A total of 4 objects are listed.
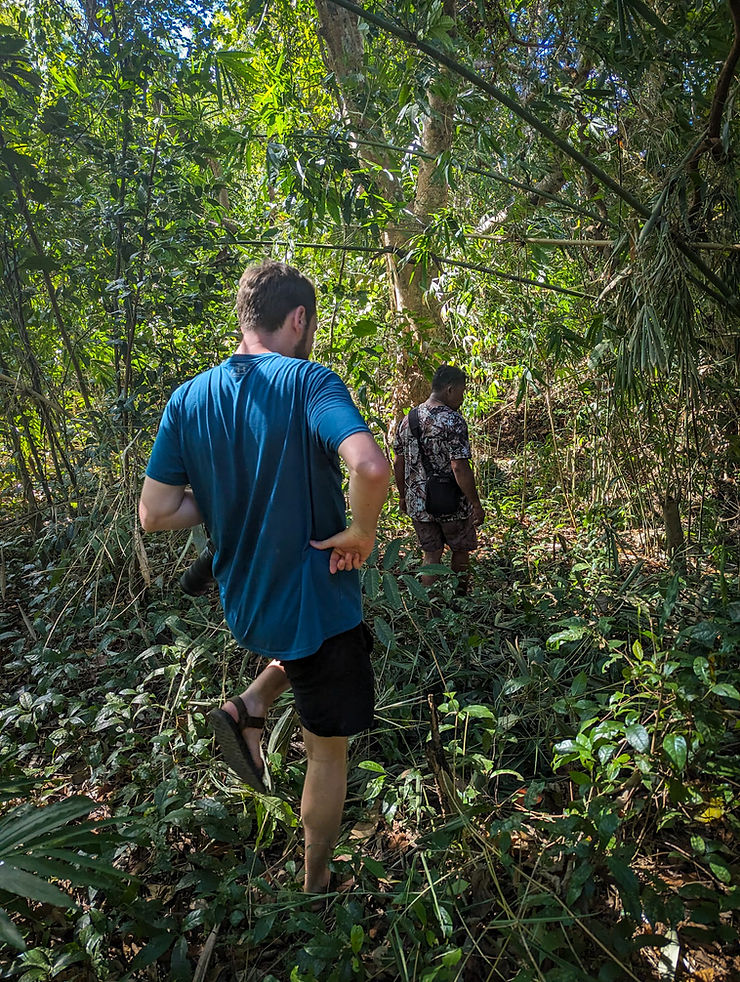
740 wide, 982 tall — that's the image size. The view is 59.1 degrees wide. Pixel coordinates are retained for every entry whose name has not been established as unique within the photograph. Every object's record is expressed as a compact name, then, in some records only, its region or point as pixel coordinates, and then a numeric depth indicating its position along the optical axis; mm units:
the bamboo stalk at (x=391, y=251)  3535
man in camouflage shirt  3732
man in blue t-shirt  1665
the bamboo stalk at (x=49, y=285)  3861
